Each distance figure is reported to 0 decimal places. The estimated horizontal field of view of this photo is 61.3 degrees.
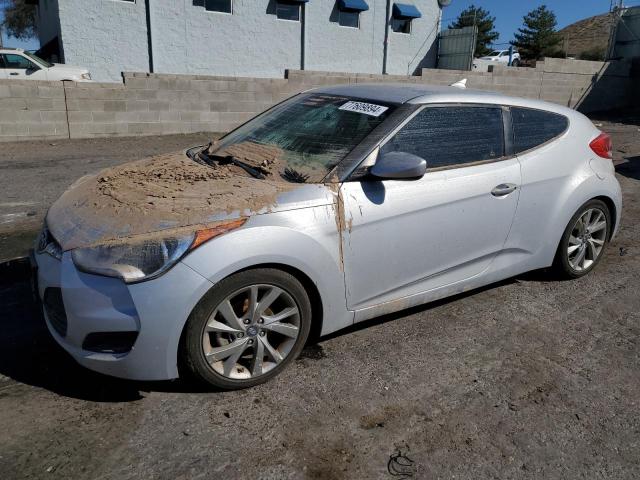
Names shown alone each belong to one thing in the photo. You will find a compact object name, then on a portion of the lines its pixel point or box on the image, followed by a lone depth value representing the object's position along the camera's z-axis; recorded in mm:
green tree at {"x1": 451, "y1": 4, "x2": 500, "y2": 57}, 58125
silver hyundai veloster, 2584
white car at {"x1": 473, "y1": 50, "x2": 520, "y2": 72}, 29917
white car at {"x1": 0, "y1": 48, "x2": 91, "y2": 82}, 14883
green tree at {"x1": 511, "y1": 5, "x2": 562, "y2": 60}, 57938
